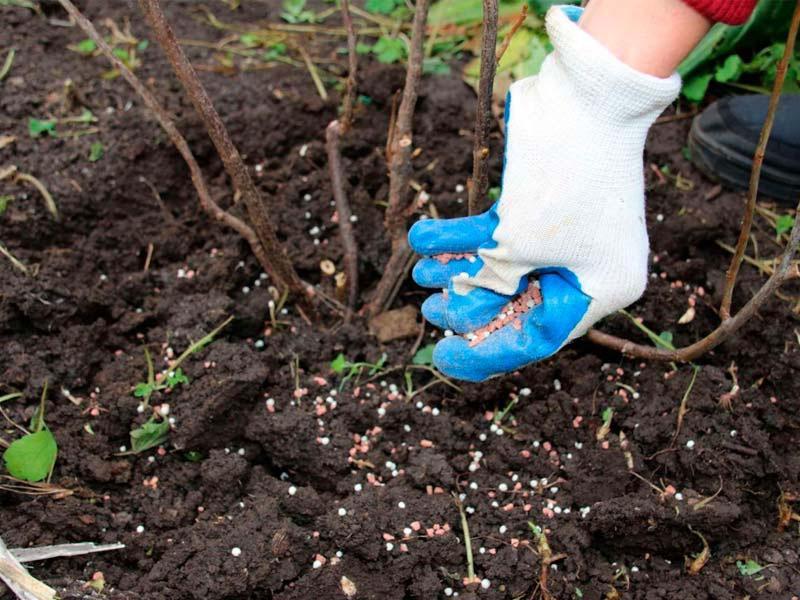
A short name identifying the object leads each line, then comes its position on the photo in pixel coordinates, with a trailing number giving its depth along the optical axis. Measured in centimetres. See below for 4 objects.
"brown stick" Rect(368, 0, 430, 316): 73
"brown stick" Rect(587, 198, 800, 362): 62
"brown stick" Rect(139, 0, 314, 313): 64
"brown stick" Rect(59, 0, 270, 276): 67
